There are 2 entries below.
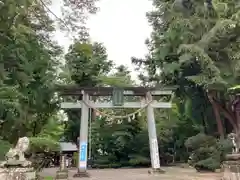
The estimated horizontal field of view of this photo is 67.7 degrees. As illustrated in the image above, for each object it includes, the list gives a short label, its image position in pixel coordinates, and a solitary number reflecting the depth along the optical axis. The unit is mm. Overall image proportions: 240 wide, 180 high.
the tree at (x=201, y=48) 8161
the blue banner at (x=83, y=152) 8262
